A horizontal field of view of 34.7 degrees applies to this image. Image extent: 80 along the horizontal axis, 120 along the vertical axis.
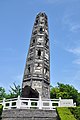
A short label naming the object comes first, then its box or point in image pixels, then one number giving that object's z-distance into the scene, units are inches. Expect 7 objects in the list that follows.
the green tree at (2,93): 1165.9
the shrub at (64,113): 346.4
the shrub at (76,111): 407.0
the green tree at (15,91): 989.0
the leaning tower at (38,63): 614.7
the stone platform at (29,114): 400.7
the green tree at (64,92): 1003.6
